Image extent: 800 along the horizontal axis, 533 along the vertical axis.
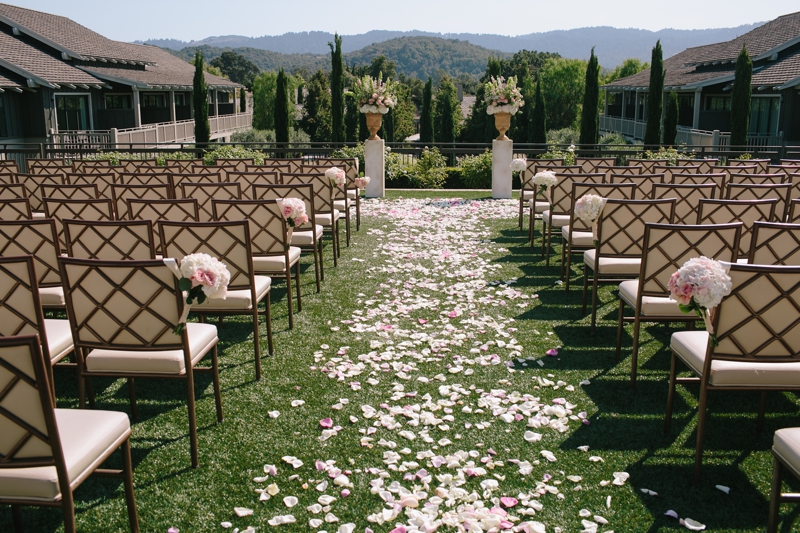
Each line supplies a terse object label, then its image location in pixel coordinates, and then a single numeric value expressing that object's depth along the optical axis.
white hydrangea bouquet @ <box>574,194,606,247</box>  5.75
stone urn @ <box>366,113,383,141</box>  14.84
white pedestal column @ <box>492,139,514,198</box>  14.69
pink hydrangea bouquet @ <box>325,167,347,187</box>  8.03
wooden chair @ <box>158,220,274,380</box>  4.85
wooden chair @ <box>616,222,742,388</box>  4.71
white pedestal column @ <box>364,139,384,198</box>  14.85
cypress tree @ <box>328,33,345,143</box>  22.98
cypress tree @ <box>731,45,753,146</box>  22.80
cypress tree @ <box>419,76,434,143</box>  37.03
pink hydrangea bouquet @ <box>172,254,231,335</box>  3.54
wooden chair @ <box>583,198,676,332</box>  5.92
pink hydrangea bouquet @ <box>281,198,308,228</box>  5.69
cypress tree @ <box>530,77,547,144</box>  37.69
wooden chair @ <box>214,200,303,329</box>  5.88
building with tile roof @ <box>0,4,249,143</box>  24.80
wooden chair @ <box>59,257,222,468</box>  3.63
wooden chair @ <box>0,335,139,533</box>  2.50
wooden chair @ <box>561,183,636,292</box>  6.94
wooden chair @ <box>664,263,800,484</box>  3.48
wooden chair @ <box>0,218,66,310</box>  4.87
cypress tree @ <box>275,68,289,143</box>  24.69
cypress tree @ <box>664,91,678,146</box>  24.28
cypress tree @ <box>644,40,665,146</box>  23.55
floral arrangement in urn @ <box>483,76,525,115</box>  14.41
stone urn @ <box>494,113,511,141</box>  14.68
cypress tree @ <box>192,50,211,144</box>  25.98
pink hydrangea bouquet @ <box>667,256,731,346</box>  3.33
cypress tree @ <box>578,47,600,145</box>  24.36
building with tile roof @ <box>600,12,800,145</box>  24.14
